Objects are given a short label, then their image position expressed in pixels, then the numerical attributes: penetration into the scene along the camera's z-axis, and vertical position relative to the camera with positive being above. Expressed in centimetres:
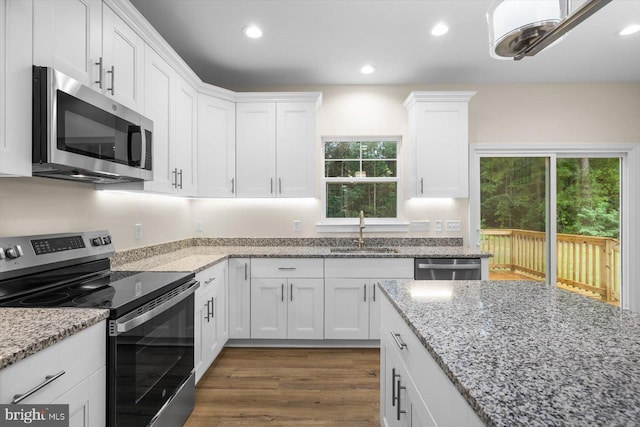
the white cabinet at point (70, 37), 144 +82
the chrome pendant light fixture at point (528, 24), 99 +57
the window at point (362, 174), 388 +46
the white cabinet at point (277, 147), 347 +68
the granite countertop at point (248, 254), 242 -36
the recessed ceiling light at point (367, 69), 333 +143
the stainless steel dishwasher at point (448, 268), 309 -48
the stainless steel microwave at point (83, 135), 140 +38
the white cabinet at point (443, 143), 347 +72
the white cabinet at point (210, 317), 238 -79
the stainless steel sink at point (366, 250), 336 -37
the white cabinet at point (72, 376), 95 -51
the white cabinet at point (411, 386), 84 -54
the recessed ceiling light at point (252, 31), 266 +144
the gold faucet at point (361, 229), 363 -20
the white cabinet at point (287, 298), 316 -77
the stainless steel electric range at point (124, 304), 138 -41
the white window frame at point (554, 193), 377 +26
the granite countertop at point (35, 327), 94 -36
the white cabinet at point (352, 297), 317 -76
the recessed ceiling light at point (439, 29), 263 +145
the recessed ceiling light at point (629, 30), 266 +146
